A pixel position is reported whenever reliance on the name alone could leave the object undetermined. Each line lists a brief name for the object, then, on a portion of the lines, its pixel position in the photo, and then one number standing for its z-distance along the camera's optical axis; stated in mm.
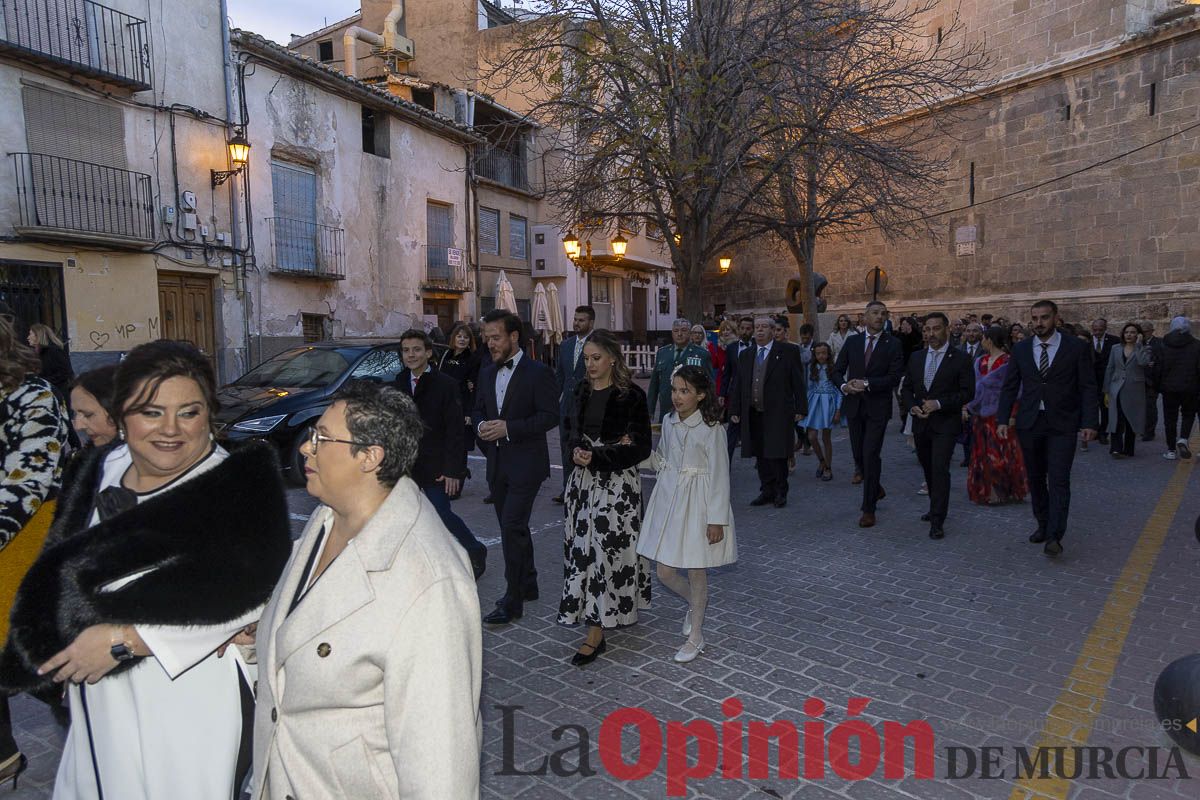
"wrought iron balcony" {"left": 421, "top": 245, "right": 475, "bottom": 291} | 21156
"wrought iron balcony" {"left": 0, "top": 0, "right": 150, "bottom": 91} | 11539
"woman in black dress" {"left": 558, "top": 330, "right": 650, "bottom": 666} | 4254
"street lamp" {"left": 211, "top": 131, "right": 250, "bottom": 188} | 14633
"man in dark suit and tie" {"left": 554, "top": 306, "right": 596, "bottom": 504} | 7801
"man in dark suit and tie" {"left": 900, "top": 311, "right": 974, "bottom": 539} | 6691
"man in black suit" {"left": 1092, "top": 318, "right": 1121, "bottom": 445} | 10961
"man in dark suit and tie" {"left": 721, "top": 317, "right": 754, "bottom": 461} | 9148
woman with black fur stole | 1814
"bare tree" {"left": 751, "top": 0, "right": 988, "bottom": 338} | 10047
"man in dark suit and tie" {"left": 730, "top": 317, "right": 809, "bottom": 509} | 7922
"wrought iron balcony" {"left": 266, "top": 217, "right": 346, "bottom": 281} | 16312
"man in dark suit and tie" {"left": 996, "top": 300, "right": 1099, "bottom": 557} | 5961
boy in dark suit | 5035
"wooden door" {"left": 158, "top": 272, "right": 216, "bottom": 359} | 14273
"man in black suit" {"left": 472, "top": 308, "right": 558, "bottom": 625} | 4781
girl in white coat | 4160
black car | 8516
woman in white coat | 1534
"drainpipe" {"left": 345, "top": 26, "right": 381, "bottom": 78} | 22766
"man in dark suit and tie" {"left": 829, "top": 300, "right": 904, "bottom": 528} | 7113
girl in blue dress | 9461
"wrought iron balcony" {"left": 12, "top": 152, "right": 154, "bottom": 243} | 11680
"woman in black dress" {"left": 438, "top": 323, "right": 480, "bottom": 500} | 8977
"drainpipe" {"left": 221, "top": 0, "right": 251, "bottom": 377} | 14867
